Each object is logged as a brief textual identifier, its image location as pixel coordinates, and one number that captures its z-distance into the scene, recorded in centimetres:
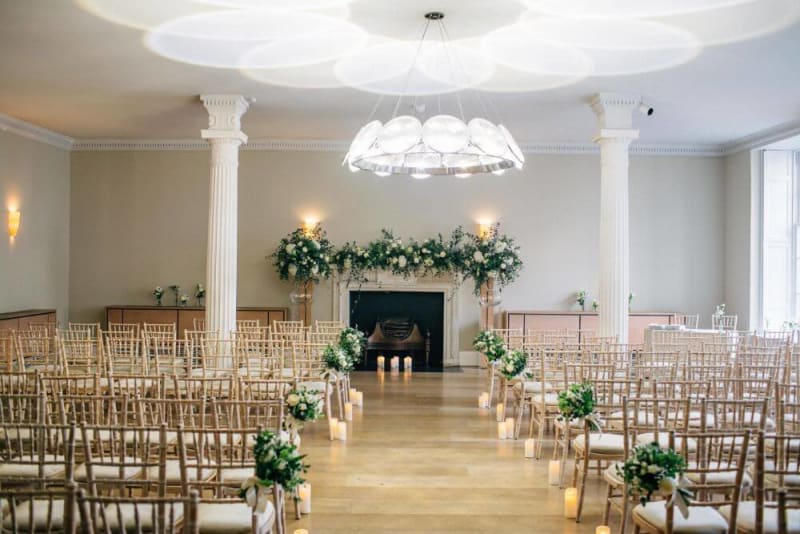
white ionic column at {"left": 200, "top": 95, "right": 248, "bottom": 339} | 991
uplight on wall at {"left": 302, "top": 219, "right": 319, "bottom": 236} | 1396
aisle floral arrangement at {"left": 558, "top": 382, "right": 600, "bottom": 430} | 514
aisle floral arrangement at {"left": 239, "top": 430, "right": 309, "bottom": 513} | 354
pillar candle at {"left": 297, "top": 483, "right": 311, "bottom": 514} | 515
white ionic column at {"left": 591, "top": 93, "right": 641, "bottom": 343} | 973
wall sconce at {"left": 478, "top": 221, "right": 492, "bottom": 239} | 1391
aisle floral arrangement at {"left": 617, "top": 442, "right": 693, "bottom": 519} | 353
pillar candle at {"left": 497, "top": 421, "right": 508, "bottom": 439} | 758
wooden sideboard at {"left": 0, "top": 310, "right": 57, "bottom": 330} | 1122
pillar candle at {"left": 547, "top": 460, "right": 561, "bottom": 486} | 589
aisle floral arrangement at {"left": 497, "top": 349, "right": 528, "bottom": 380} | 785
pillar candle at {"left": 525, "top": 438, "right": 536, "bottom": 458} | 675
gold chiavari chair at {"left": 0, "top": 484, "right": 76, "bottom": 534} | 266
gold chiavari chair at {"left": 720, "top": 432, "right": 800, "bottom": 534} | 346
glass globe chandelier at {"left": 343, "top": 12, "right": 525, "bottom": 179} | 690
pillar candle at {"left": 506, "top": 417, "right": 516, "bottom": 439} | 754
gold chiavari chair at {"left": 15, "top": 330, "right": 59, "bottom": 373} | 815
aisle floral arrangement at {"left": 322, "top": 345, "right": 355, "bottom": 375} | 791
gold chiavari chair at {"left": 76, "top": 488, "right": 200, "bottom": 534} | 247
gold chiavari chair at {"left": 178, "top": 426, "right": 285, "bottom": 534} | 366
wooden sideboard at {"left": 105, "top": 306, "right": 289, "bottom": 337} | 1334
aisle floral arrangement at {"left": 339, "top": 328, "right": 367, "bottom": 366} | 884
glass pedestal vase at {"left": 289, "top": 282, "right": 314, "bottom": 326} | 1366
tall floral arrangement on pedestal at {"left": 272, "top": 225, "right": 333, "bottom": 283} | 1324
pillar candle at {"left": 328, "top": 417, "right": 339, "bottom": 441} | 740
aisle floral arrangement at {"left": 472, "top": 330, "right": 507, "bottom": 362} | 910
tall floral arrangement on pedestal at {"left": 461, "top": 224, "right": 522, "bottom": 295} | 1333
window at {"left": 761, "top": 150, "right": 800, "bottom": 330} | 1295
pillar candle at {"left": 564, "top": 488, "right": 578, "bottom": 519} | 511
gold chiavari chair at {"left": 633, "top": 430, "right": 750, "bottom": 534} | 359
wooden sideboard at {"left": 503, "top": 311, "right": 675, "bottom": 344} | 1312
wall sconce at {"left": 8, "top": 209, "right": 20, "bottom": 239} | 1202
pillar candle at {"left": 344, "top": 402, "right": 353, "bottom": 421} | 838
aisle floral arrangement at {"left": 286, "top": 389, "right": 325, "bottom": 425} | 516
